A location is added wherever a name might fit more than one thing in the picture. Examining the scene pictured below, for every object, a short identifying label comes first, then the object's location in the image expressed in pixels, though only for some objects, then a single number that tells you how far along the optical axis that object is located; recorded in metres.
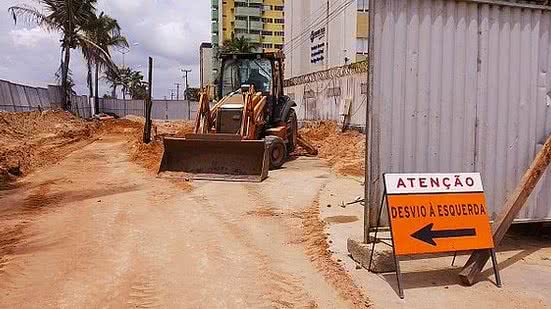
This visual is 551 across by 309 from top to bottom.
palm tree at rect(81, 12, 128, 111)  30.83
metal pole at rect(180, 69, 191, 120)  53.44
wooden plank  5.19
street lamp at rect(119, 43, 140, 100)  54.25
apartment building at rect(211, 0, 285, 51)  80.38
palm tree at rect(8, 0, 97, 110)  27.91
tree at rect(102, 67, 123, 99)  32.62
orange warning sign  5.07
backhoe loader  11.66
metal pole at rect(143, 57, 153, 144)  16.27
